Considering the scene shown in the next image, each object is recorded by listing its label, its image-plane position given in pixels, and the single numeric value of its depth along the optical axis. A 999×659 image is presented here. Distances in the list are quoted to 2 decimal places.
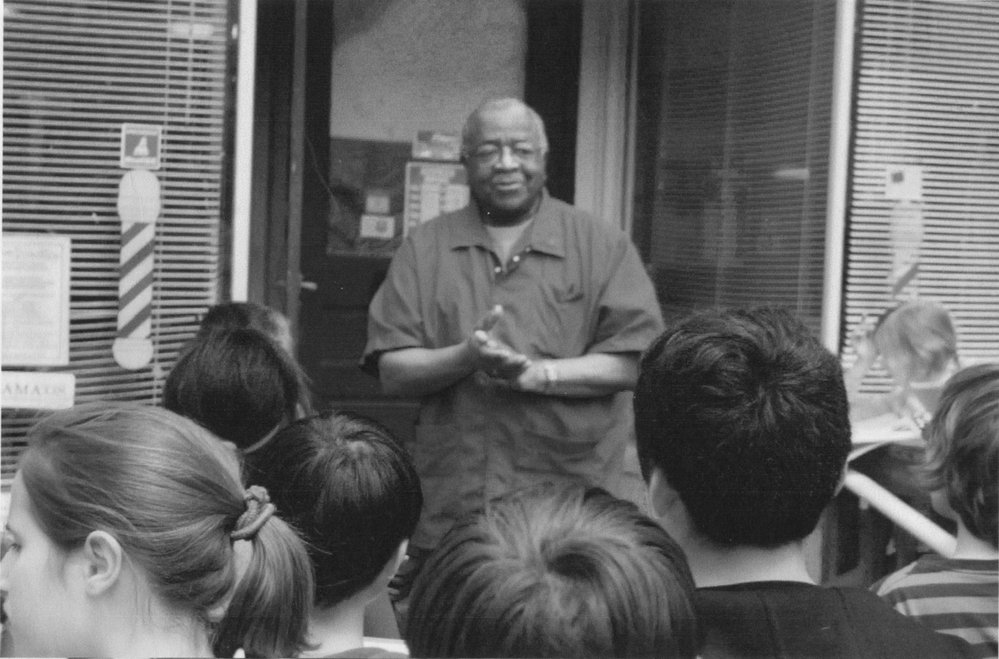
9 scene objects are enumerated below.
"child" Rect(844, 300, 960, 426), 3.88
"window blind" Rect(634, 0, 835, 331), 4.29
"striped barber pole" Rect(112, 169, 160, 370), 3.69
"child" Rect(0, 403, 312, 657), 1.73
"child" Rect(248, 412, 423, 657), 2.08
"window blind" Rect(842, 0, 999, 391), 4.07
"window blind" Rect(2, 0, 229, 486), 3.59
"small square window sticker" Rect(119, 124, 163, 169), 3.67
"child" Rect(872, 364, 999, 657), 2.14
